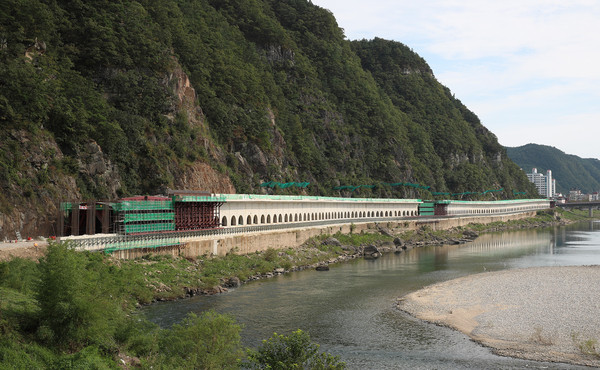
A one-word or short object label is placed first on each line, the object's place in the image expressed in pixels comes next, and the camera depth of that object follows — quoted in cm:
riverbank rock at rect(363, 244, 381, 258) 8771
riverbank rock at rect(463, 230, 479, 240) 12654
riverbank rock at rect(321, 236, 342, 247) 8864
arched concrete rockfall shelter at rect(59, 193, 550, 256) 5553
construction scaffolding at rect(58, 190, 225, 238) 5572
